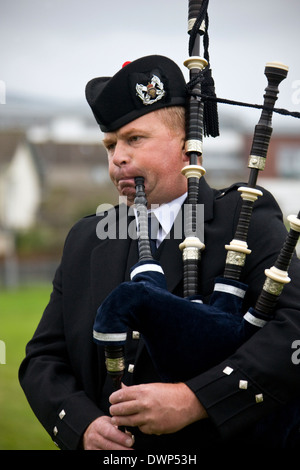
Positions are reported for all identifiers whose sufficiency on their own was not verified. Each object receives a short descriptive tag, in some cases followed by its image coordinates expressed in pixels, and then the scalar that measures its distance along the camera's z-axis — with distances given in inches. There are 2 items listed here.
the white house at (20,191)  2357.3
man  167.5
